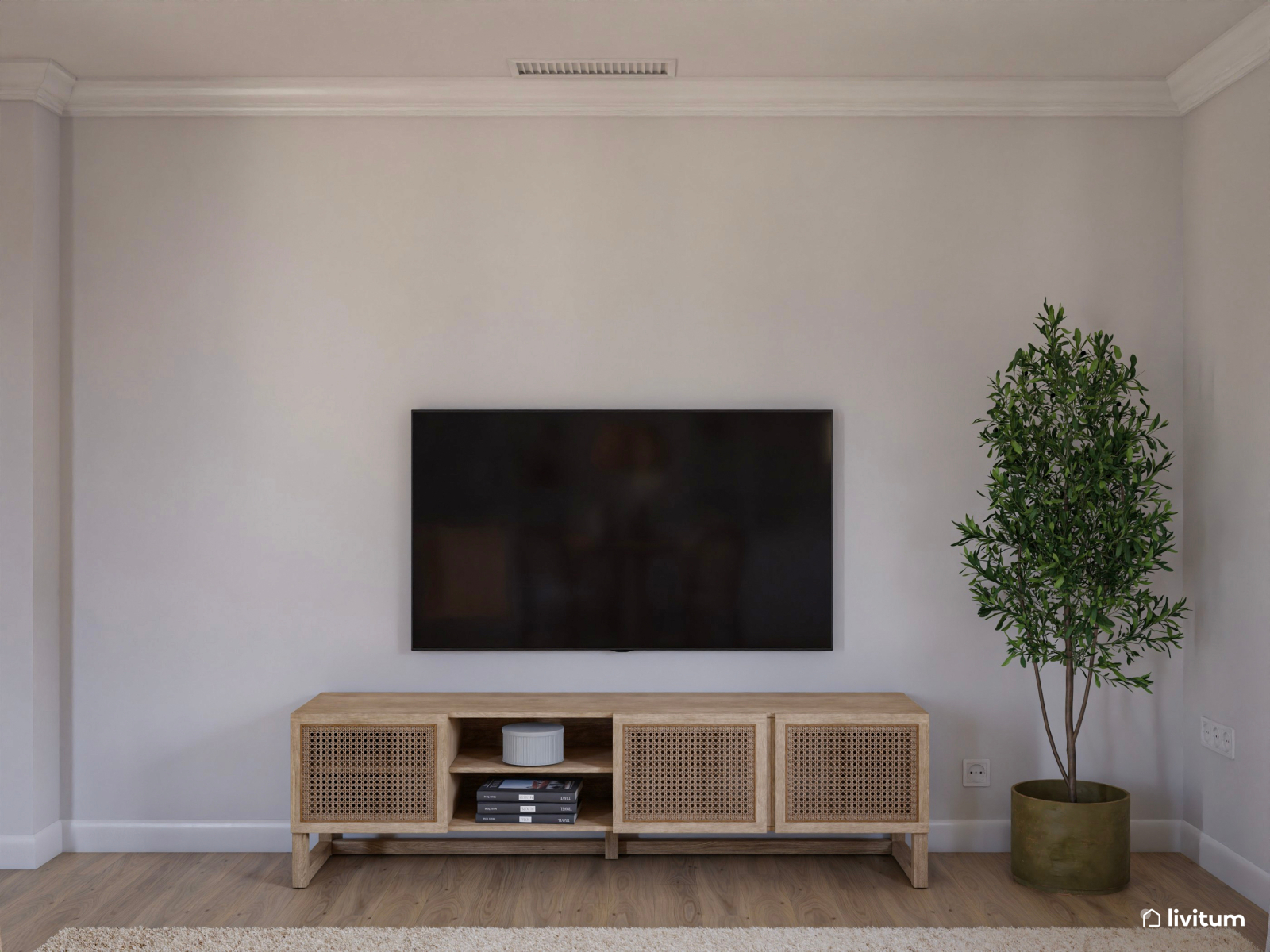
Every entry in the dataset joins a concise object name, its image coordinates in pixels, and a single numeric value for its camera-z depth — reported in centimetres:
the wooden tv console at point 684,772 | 290
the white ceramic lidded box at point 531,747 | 296
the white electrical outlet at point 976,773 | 324
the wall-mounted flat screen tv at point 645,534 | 321
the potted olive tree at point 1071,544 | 278
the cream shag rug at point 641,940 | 250
